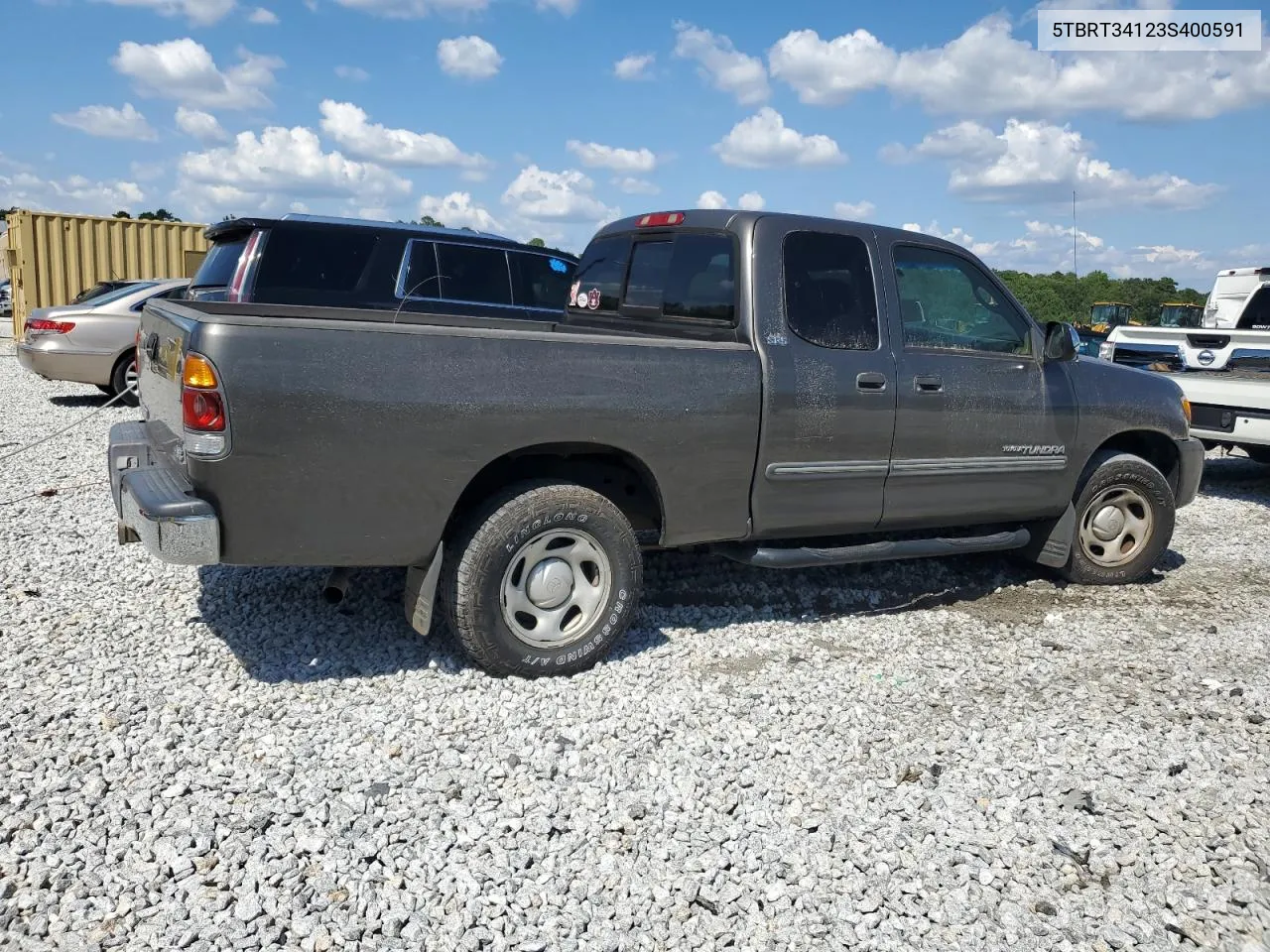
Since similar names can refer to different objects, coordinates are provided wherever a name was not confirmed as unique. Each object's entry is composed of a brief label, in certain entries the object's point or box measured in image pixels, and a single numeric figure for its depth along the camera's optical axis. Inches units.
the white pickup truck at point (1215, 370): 334.3
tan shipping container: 714.8
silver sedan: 474.3
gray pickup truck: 145.4
